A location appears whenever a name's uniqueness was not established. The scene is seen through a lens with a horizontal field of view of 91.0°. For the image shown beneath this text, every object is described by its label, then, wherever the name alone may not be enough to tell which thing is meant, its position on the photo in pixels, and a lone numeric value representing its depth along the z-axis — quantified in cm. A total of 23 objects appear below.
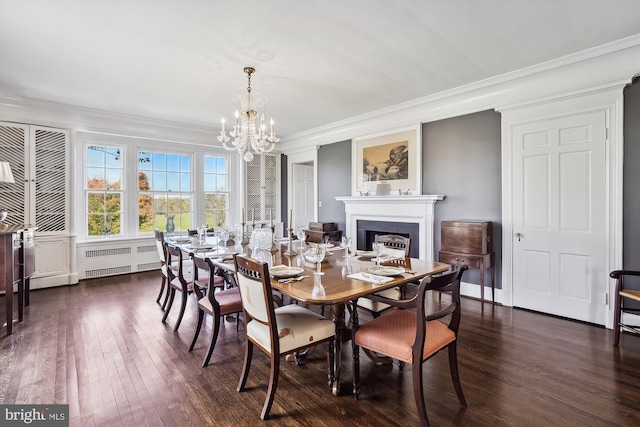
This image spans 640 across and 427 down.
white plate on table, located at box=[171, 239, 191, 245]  386
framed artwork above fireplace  460
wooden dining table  173
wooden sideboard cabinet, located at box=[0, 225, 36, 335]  296
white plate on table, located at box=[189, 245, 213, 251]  327
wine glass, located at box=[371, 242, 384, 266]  241
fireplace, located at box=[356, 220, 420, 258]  462
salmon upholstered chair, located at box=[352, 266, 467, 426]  166
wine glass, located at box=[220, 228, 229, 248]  342
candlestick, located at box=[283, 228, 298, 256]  292
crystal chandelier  344
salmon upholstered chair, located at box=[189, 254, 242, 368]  245
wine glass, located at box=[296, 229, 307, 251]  293
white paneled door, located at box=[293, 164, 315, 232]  700
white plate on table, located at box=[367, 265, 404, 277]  211
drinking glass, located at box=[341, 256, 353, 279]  219
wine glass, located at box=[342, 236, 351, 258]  275
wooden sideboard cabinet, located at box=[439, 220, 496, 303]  360
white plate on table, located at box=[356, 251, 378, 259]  284
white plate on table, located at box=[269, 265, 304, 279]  206
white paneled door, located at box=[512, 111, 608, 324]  312
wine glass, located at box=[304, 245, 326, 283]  217
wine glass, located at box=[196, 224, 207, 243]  388
